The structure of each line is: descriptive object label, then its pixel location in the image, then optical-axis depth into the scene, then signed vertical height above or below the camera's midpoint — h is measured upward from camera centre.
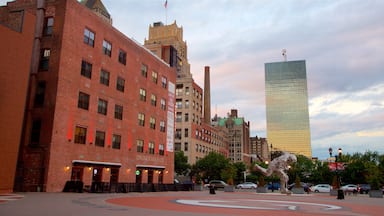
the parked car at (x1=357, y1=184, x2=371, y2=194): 63.84 -1.90
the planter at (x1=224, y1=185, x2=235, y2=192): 54.47 -1.91
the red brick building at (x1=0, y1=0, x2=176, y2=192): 35.19 +8.04
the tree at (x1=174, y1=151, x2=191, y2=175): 88.62 +3.10
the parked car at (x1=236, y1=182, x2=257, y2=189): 77.50 -2.13
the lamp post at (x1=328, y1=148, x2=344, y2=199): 37.03 -1.68
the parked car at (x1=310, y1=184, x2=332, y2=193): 64.88 -2.06
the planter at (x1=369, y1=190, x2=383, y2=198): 43.56 -1.87
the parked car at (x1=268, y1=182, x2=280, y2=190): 77.38 -2.04
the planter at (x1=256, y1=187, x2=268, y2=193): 50.72 -1.94
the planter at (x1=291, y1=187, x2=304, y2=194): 50.50 -1.85
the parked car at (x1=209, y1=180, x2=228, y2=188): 71.90 -1.74
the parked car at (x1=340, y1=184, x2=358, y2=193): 60.15 -1.73
